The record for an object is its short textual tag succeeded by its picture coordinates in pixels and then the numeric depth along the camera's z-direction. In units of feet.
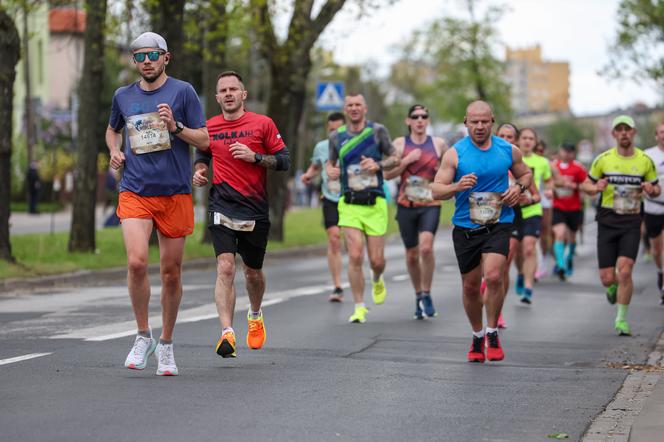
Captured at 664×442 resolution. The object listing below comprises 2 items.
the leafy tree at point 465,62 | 249.14
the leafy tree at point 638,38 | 154.30
